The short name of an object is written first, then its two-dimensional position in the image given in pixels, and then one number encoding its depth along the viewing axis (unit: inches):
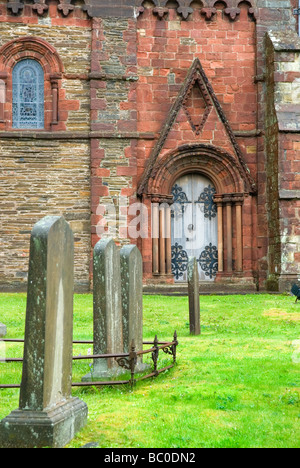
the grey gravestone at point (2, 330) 418.6
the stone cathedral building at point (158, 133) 741.3
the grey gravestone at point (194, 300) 438.3
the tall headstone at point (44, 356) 187.2
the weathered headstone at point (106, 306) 282.5
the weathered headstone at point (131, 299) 301.6
